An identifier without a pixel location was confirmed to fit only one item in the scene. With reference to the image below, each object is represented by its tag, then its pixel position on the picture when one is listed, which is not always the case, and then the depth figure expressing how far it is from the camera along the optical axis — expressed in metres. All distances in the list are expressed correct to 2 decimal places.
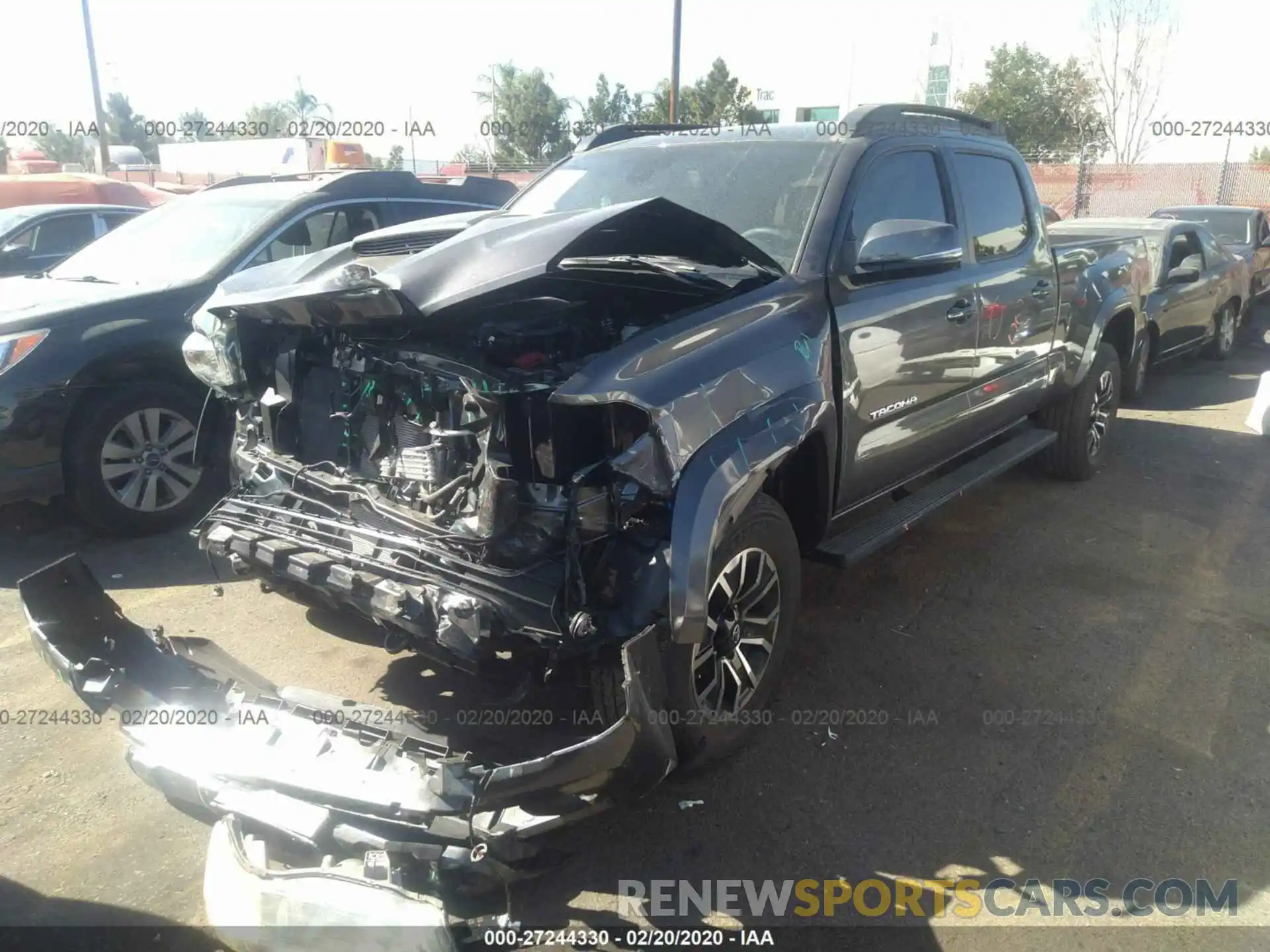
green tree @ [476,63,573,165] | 42.44
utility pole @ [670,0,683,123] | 17.06
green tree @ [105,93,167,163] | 60.97
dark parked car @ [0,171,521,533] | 4.59
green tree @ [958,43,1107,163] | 33.44
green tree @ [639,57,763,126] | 39.00
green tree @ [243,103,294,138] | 59.16
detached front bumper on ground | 2.18
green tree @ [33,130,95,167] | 59.44
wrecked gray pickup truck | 2.31
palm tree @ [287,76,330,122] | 62.94
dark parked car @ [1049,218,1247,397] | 8.22
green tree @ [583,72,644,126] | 46.25
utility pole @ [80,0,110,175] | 20.47
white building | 35.41
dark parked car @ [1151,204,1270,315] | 11.27
